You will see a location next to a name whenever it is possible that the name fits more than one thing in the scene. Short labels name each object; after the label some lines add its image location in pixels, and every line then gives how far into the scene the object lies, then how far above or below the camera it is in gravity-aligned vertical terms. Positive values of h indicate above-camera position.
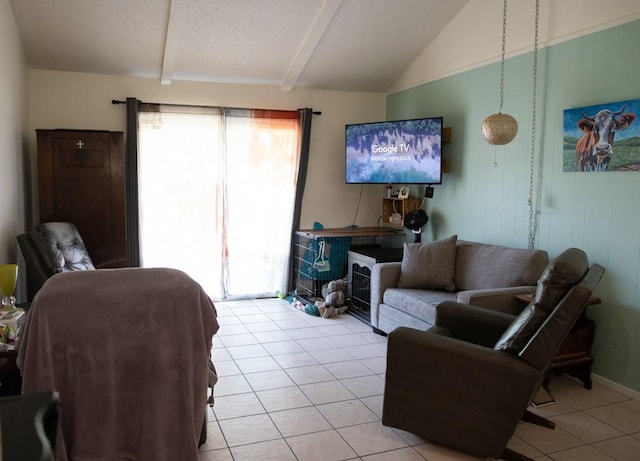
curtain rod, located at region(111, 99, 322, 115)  5.13 +0.88
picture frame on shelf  5.50 +0.00
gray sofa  3.82 -0.68
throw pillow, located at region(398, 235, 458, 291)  4.32 -0.61
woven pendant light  3.65 +0.46
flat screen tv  4.82 +0.41
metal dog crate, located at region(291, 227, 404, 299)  5.46 -0.62
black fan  5.18 -0.28
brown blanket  1.92 -0.66
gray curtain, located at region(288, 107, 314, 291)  5.79 +0.30
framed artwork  3.24 +0.38
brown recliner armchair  2.34 -0.86
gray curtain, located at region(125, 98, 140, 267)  5.13 +0.10
